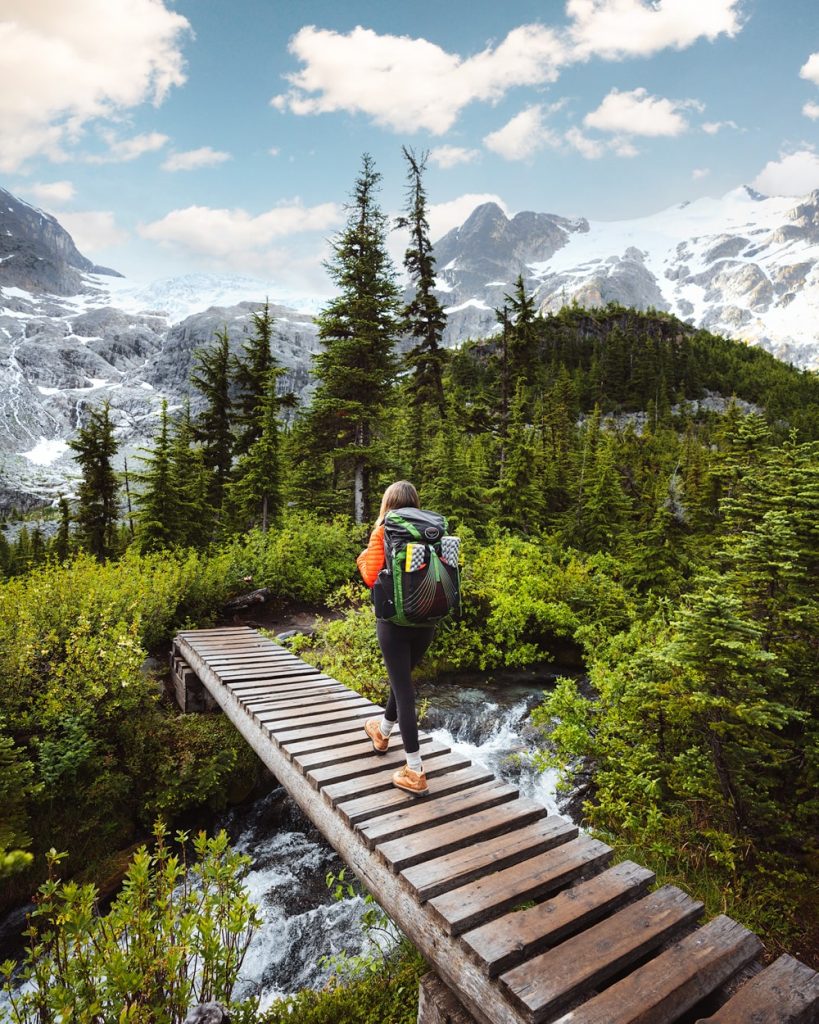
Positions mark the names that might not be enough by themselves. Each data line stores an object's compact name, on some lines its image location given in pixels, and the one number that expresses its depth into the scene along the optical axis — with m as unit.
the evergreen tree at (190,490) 17.72
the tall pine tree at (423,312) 24.22
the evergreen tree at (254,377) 23.06
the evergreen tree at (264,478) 18.61
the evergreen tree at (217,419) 23.83
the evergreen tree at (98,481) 22.25
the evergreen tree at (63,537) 39.11
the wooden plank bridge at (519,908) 2.87
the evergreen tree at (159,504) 16.64
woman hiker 4.65
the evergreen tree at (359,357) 19.34
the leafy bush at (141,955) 2.81
